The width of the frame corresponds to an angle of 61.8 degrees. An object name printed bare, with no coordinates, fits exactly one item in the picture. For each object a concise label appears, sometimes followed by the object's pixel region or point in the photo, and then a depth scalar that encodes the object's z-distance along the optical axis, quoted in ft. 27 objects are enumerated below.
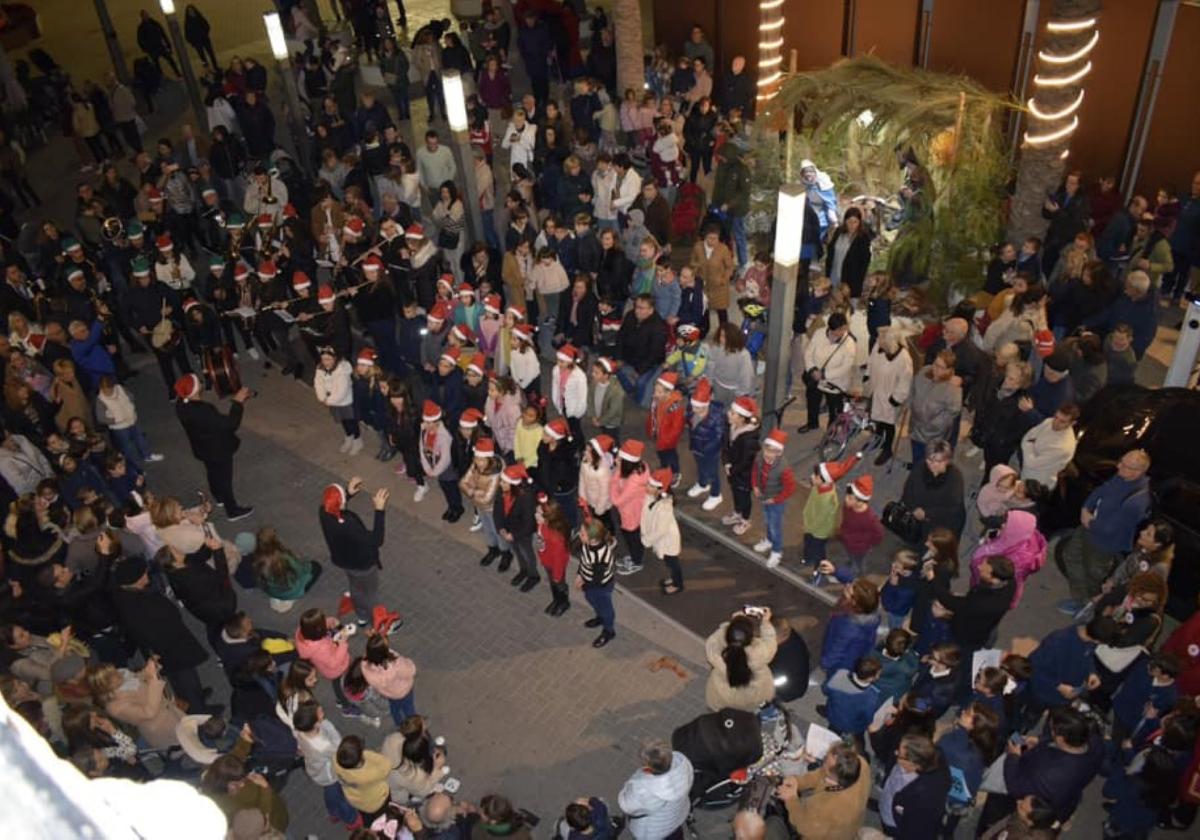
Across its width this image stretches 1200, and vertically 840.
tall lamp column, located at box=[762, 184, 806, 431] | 28.78
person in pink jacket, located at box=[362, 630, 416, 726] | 25.00
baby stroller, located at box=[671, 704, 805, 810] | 22.76
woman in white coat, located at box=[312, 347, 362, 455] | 35.94
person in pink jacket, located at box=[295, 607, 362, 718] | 25.71
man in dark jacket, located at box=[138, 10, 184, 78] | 71.31
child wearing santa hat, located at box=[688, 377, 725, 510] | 31.74
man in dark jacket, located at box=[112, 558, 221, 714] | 27.02
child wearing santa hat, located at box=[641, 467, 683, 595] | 29.11
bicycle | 34.27
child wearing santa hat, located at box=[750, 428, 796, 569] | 29.37
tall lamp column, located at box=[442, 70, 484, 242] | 40.32
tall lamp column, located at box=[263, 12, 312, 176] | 53.42
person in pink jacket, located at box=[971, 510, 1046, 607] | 25.85
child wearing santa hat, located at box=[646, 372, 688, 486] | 32.24
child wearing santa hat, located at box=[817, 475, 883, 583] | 27.58
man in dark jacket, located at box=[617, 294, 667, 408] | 35.60
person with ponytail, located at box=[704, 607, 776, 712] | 23.32
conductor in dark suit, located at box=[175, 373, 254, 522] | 33.81
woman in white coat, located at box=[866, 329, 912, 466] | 32.17
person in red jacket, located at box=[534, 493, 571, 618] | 28.35
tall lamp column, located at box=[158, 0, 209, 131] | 62.95
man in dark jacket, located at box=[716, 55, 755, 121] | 55.77
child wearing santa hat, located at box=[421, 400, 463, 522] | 32.37
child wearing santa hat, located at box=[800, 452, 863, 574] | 28.55
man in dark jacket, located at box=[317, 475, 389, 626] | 28.66
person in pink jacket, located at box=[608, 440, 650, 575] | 29.43
